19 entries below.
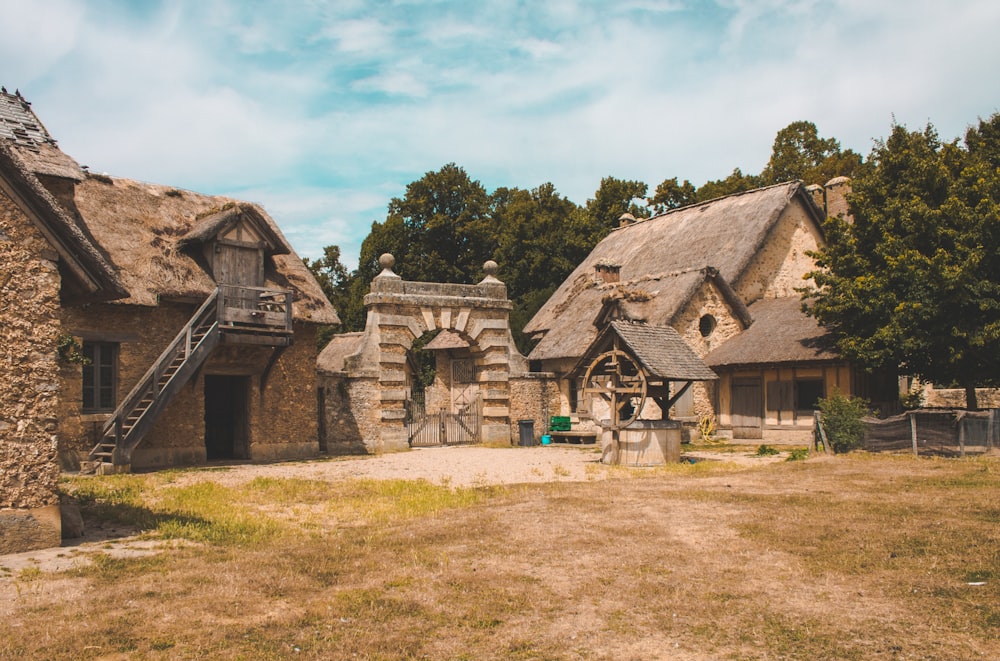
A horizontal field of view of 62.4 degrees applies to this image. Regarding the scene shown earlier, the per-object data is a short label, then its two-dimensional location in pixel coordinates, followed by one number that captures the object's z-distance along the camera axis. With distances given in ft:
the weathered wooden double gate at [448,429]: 88.22
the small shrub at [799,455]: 60.75
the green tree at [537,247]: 157.28
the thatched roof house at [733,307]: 80.94
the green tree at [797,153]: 150.10
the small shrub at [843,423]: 60.59
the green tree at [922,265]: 61.21
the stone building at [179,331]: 58.75
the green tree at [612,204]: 156.04
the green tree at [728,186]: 145.38
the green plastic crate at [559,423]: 89.92
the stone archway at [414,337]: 79.36
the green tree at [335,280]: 169.27
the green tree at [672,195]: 150.71
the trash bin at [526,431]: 86.53
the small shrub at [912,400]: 74.77
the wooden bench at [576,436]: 86.33
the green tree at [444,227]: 164.35
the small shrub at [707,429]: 84.78
